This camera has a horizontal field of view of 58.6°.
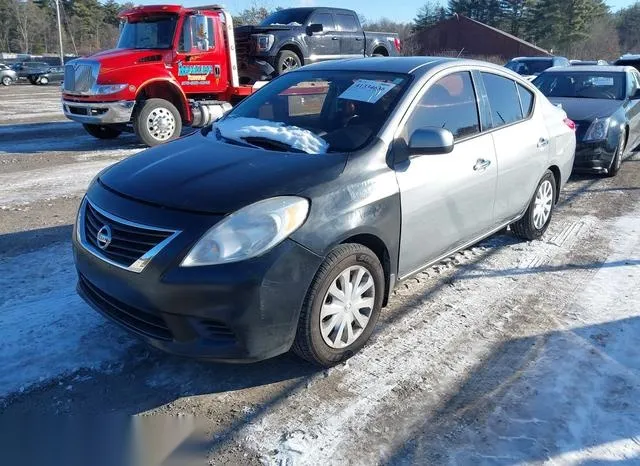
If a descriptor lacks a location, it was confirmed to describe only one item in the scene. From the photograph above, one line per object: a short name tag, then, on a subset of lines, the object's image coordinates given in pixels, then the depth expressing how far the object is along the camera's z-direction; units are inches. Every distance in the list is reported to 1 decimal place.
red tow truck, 407.2
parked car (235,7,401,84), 499.2
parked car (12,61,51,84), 1451.8
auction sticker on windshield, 153.0
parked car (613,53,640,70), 593.0
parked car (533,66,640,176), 315.3
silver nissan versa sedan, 111.7
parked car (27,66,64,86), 1446.9
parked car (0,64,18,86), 1401.3
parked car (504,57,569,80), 780.6
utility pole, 1894.8
